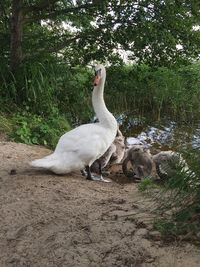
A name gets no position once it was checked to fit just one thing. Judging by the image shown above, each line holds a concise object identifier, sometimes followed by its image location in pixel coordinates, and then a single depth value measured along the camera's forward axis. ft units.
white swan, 10.98
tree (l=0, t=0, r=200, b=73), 18.21
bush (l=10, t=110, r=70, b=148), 15.93
